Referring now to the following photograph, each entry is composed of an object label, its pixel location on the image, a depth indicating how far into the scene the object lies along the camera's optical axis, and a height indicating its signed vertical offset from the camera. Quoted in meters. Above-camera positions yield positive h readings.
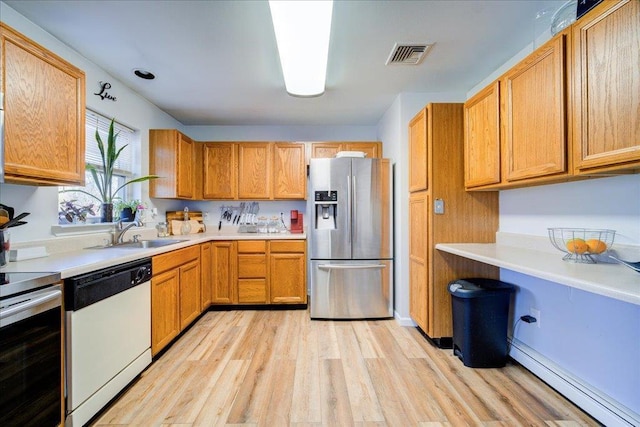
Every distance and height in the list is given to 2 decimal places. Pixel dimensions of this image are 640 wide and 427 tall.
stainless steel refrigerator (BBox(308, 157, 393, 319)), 3.14 -0.32
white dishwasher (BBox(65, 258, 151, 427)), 1.46 -0.72
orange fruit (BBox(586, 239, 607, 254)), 1.48 -0.16
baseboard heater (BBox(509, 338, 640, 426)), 1.49 -1.07
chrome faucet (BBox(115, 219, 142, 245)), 2.56 -0.13
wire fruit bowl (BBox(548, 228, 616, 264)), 1.50 -0.15
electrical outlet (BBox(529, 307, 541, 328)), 2.04 -0.73
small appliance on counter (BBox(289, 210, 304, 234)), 3.87 -0.10
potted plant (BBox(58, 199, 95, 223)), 2.23 +0.04
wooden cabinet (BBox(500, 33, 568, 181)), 1.47 +0.60
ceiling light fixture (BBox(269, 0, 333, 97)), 1.51 +1.14
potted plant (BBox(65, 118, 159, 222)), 2.46 +0.36
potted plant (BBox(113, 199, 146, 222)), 2.69 +0.07
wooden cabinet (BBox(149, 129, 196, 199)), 3.27 +0.64
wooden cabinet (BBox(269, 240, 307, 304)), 3.45 -0.74
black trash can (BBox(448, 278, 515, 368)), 2.11 -0.82
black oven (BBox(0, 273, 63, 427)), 1.15 -0.60
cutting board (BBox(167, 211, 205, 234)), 3.59 -0.01
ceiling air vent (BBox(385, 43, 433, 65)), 2.17 +1.32
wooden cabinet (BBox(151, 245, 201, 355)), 2.23 -0.70
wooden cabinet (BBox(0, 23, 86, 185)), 1.48 +0.61
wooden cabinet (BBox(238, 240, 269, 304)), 3.44 -0.74
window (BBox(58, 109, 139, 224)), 2.27 +0.36
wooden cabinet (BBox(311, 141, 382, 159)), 3.87 +0.95
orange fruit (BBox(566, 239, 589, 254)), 1.51 -0.17
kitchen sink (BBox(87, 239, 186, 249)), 2.43 -0.26
